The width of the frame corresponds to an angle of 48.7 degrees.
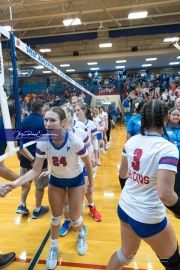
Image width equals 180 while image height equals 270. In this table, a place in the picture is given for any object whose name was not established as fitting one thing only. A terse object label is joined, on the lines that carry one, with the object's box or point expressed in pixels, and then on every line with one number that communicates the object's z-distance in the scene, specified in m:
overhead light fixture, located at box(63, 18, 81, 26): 8.93
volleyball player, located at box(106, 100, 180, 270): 1.29
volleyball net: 1.64
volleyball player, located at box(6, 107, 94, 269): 1.97
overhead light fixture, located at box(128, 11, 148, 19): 8.20
